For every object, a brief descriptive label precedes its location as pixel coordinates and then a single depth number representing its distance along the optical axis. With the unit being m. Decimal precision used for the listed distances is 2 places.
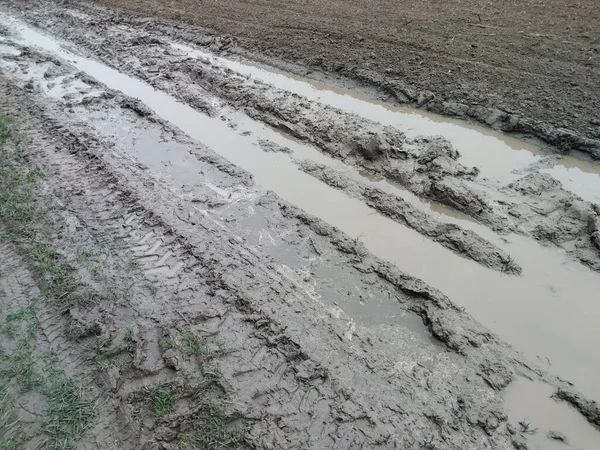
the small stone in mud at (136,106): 8.20
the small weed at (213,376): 3.70
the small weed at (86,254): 4.99
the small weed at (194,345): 3.94
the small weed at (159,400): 3.49
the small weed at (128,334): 4.05
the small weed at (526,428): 3.60
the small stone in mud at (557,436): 3.56
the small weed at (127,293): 4.52
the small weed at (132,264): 4.91
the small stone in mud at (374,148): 6.72
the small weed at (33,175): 6.17
